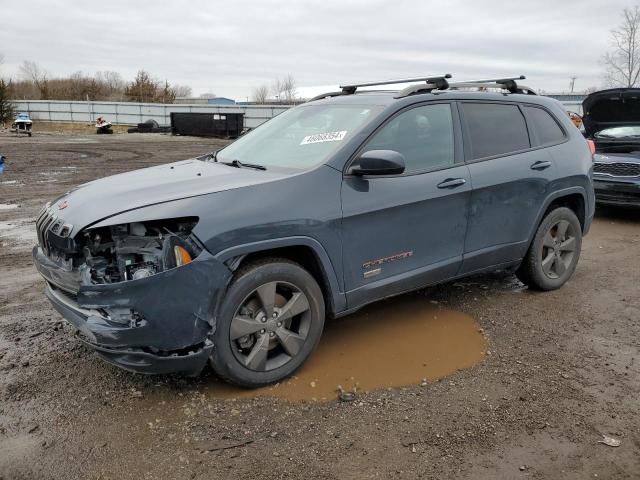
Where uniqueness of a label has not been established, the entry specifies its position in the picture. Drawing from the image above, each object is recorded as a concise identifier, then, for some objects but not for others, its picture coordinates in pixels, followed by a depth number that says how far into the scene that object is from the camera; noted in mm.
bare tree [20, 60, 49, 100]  61531
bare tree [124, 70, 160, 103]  62344
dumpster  33500
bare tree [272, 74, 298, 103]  62931
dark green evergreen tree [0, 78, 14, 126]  42938
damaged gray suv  2955
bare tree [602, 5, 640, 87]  33094
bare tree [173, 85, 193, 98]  99025
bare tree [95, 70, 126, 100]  66056
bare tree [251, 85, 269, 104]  91438
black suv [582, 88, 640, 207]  8297
